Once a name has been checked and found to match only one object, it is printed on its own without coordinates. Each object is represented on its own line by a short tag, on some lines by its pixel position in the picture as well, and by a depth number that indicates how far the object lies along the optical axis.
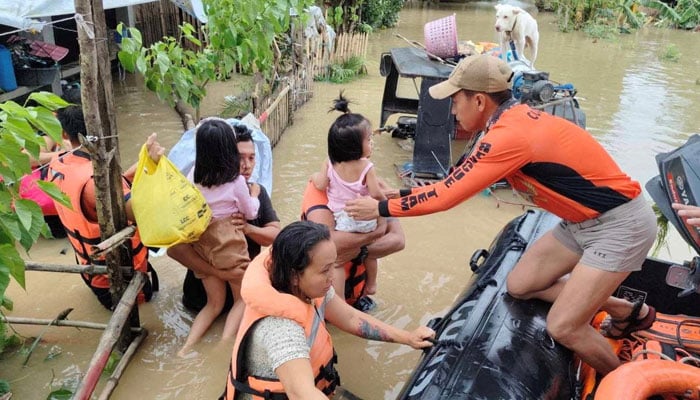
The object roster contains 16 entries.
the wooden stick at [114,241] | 2.88
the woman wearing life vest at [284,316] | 1.96
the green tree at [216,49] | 4.98
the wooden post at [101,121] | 2.71
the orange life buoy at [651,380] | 2.12
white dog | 7.95
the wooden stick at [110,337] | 2.69
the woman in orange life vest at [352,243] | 3.43
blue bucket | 6.25
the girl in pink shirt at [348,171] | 3.23
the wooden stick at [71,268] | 3.22
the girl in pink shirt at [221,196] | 3.11
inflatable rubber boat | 2.22
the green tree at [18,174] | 2.39
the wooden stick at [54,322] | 3.32
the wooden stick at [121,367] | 2.98
